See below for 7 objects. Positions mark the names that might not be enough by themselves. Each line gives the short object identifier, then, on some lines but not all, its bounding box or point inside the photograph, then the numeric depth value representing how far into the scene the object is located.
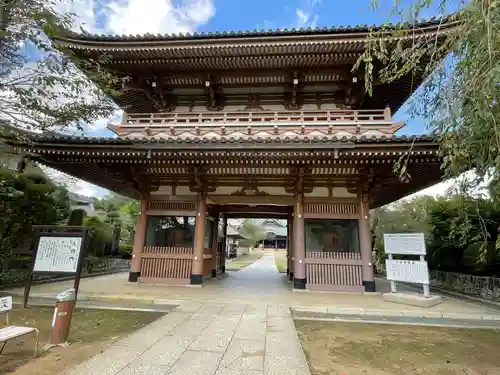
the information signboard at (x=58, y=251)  6.14
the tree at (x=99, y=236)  13.99
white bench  3.18
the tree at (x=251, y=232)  43.72
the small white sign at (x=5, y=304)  3.63
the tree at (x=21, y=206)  7.84
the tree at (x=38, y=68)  4.52
